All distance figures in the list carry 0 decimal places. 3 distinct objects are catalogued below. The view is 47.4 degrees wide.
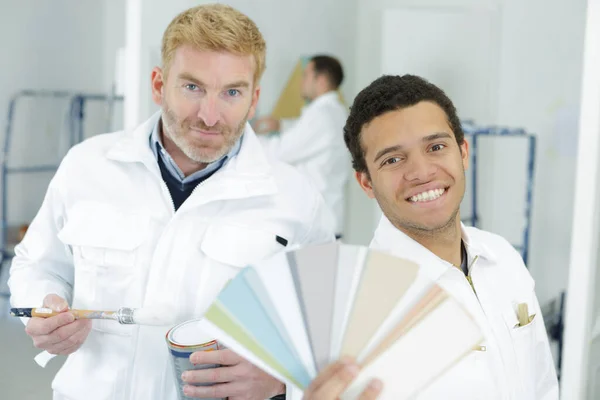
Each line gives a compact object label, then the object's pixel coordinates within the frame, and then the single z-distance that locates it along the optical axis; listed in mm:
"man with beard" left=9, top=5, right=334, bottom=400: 1320
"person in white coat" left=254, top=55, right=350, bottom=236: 4148
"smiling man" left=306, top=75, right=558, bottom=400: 1173
